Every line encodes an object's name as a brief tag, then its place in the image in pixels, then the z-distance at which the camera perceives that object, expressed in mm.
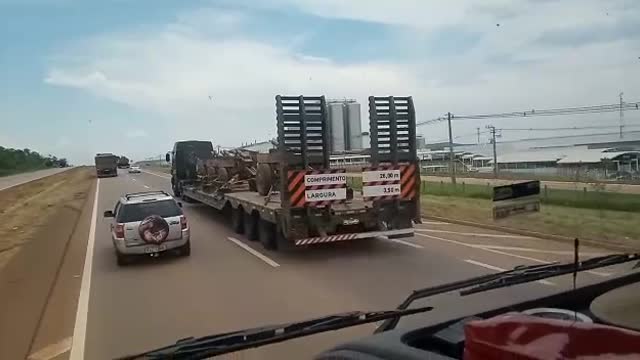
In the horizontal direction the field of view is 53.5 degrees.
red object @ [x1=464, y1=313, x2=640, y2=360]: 1667
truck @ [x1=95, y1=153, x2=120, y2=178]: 77000
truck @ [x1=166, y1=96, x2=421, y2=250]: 12586
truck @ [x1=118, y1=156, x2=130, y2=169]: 120375
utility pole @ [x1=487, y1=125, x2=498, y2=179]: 45362
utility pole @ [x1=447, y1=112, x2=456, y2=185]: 43600
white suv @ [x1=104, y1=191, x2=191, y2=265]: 12734
